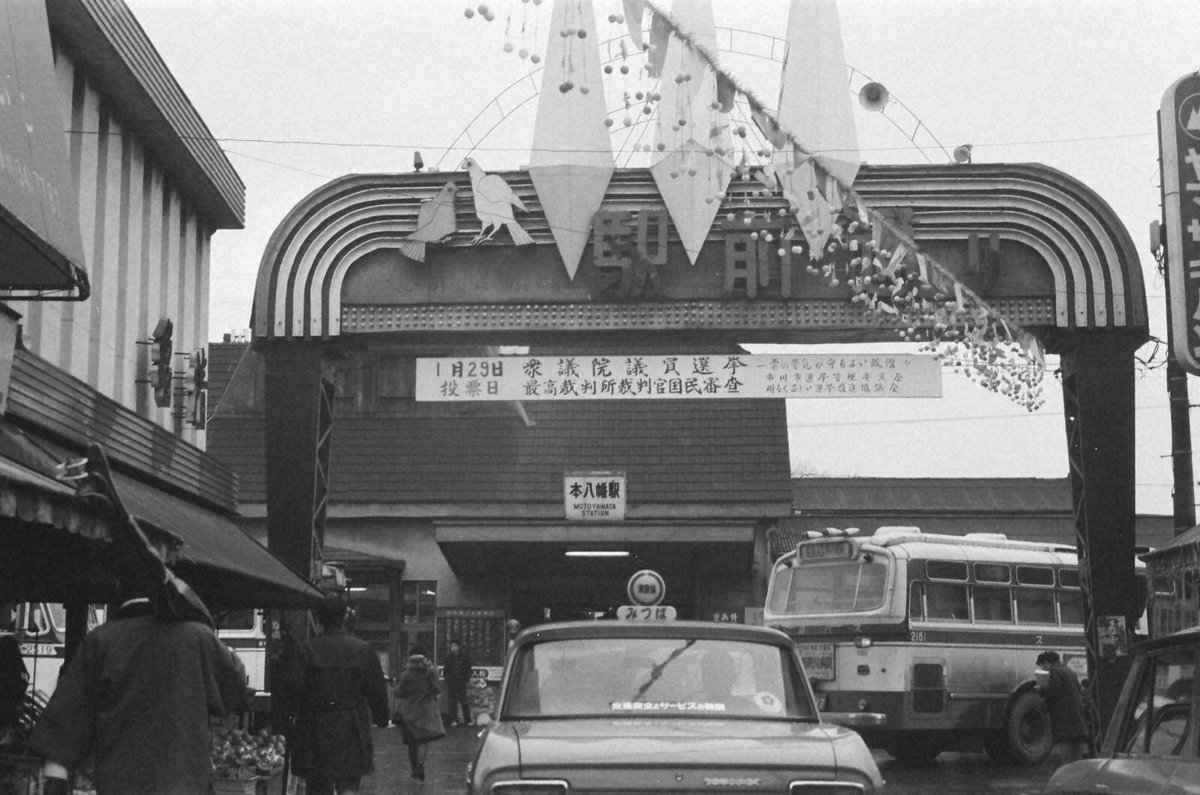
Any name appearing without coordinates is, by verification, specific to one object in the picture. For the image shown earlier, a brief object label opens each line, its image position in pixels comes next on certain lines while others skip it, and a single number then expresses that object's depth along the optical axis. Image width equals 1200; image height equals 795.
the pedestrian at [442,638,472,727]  26.88
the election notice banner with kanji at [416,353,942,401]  18.30
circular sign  14.88
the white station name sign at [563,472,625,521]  25.12
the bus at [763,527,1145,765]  19.69
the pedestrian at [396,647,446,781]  17.25
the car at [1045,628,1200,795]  6.54
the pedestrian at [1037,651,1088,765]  16.19
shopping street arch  18.17
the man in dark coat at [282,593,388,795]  10.43
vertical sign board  15.80
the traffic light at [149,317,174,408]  17.72
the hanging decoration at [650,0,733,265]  16.72
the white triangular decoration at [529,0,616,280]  18.05
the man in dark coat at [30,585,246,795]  7.08
